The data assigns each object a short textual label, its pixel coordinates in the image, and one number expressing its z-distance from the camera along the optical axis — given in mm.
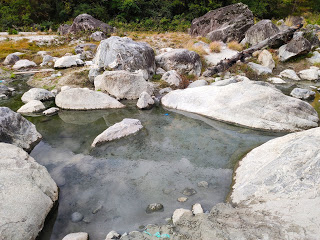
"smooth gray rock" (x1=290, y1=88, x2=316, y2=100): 11039
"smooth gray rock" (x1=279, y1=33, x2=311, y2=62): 15977
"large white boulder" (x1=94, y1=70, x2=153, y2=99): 11078
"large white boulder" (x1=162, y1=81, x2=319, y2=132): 7809
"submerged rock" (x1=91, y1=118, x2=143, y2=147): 7381
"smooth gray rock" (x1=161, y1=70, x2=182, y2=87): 12891
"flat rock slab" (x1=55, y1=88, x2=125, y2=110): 10172
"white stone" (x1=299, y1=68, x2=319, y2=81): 14205
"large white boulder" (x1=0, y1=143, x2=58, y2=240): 3730
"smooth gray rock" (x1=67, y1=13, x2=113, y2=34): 26344
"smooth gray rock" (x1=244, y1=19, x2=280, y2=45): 18734
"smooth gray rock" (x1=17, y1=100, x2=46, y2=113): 10117
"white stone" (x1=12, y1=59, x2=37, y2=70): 16656
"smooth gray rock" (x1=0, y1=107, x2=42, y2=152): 6662
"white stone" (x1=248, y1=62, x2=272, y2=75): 14812
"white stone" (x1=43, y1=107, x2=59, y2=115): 9930
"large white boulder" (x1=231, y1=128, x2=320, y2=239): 3570
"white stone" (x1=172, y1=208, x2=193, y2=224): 4240
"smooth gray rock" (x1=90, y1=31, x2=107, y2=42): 24467
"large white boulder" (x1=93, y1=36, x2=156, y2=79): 12820
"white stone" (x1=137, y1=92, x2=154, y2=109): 10250
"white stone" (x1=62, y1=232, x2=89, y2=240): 3965
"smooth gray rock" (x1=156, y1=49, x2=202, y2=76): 14349
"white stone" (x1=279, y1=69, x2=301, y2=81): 14477
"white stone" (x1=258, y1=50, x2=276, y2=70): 15828
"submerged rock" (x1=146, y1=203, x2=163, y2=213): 4691
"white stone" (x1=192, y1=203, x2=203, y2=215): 4480
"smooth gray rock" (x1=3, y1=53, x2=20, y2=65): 17552
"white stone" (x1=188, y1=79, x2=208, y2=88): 12422
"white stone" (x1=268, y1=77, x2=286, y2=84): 13734
